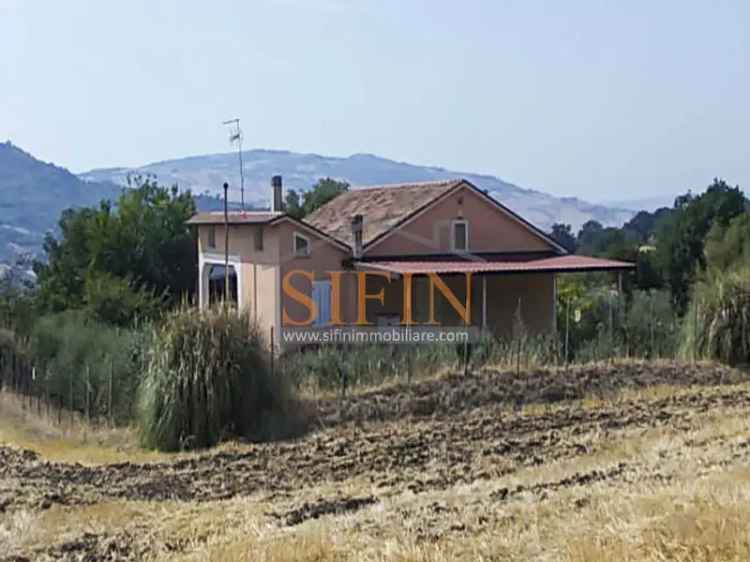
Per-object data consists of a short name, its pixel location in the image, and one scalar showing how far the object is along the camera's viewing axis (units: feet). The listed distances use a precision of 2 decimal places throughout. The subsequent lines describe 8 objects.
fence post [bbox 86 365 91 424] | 65.67
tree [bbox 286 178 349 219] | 136.77
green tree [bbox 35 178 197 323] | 114.32
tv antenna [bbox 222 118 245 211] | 107.14
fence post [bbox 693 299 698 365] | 65.57
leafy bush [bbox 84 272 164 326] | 106.01
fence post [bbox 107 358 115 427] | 63.84
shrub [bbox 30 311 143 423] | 63.93
